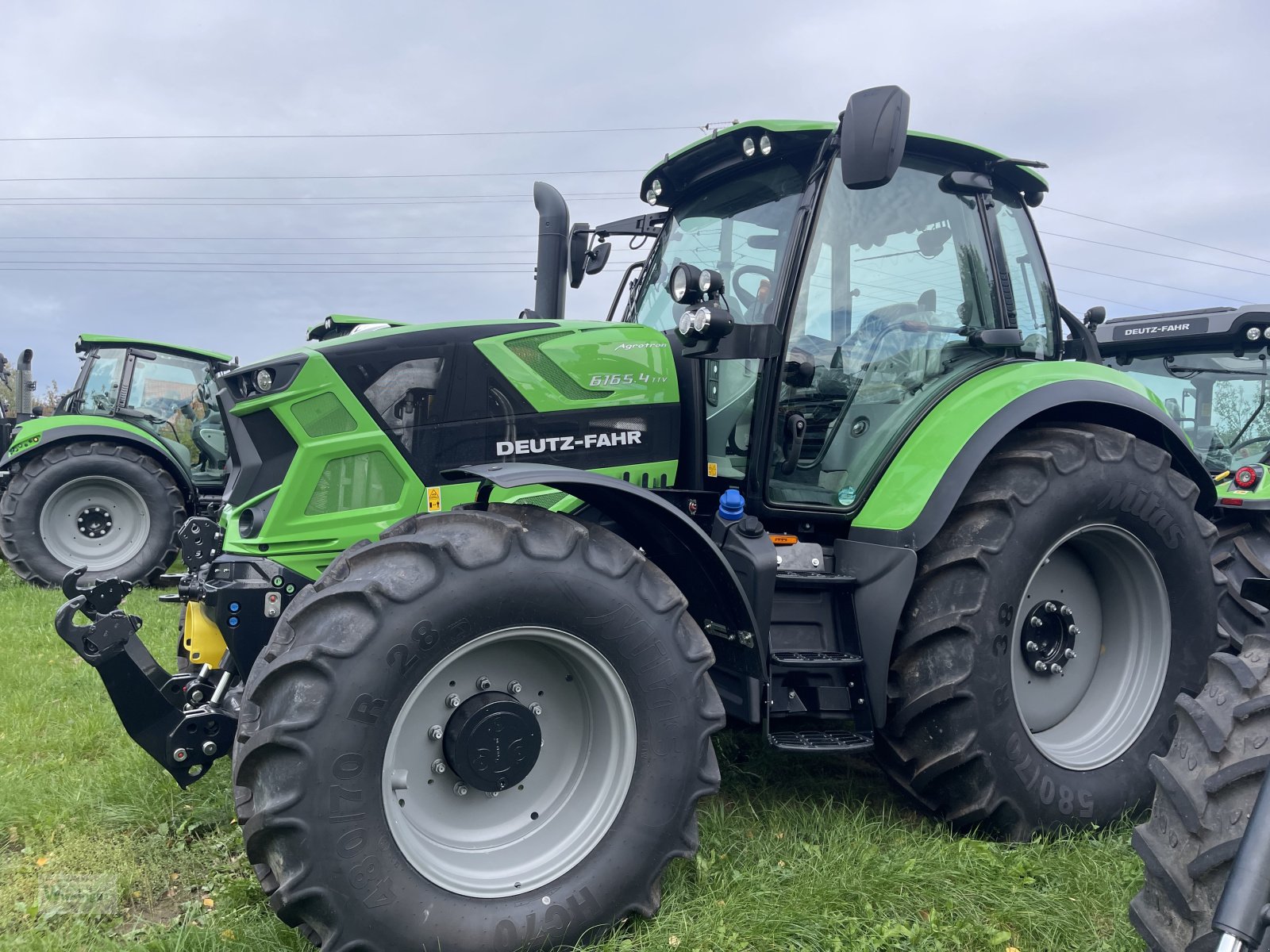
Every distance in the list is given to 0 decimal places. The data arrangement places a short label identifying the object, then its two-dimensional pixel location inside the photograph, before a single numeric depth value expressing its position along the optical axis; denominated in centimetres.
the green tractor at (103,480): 838
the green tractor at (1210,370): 657
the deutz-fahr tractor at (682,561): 245
